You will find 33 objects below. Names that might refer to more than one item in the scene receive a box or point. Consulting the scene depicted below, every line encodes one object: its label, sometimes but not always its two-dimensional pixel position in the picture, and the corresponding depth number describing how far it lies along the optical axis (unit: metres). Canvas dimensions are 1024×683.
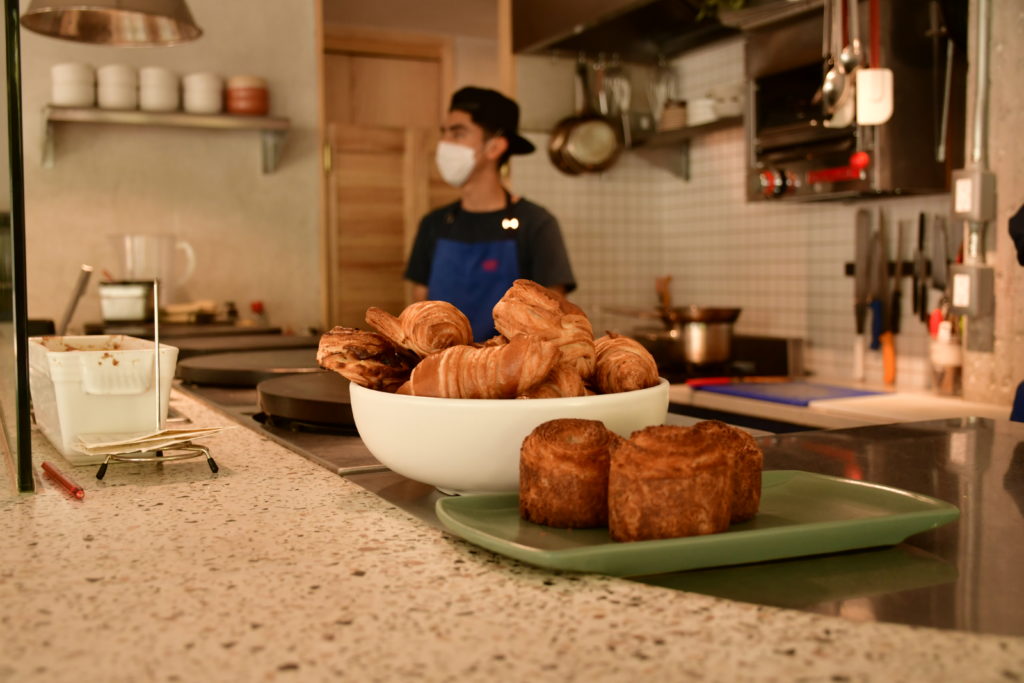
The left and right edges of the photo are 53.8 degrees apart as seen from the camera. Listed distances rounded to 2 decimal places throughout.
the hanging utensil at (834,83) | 2.65
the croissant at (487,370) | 0.78
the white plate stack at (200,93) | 3.88
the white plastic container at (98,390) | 1.01
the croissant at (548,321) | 0.83
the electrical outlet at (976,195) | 2.50
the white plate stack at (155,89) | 3.78
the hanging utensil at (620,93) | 4.12
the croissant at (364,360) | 0.88
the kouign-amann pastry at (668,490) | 0.65
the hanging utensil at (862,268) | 3.27
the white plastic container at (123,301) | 3.43
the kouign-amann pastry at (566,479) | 0.70
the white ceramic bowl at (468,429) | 0.78
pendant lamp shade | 2.24
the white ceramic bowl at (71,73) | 3.70
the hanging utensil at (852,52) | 2.58
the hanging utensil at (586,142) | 4.05
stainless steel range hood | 3.68
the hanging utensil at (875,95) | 2.66
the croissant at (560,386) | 0.82
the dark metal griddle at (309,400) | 1.17
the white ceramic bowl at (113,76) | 3.71
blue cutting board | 2.84
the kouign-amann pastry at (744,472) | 0.71
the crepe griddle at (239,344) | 2.20
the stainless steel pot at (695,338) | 3.34
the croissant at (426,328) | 0.86
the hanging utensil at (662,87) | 4.23
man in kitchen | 3.22
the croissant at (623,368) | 0.86
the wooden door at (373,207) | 4.52
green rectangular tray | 0.62
